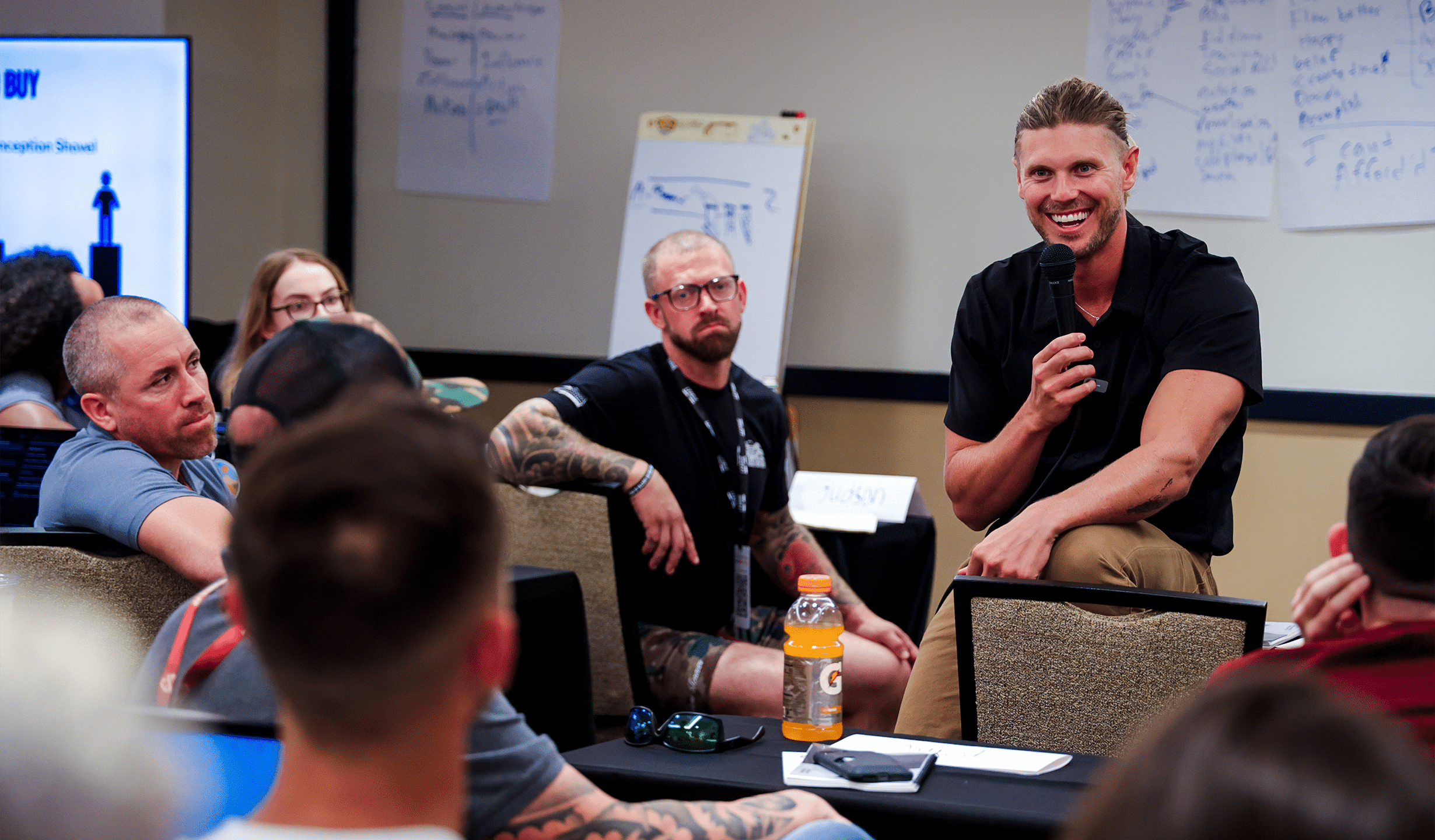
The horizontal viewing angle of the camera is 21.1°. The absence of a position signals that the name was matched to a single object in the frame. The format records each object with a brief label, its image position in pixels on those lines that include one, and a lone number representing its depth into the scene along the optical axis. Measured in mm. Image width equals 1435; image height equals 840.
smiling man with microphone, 6882
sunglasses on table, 6538
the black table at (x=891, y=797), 6273
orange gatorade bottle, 6624
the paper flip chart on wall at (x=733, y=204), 8874
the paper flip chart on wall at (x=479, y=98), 9406
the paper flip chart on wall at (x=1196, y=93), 8768
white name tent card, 7852
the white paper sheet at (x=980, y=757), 6429
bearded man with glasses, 7459
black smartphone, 6373
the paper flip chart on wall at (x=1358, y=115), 8638
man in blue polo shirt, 6769
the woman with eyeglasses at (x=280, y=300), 8176
